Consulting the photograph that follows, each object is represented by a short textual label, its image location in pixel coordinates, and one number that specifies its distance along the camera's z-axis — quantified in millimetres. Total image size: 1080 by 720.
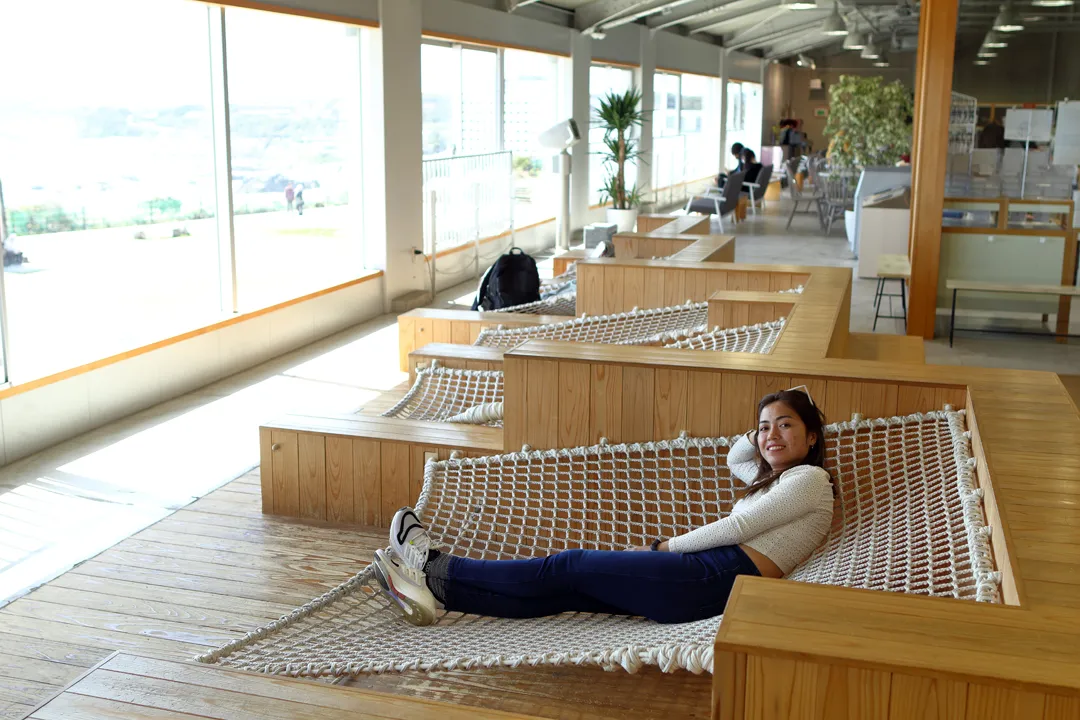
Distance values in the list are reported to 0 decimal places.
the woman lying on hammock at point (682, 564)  2650
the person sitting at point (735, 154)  13977
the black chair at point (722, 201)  13062
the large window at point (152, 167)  4824
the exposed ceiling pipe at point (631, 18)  12072
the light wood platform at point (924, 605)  1598
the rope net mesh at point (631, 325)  5156
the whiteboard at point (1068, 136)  7016
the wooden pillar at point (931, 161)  6895
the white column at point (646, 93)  14641
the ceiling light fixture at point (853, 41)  14812
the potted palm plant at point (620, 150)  12000
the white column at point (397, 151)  7809
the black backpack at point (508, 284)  6605
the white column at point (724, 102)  19581
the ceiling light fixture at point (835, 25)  13312
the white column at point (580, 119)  12164
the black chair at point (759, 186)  14406
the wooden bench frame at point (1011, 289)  7004
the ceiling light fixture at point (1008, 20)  6879
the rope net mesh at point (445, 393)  4461
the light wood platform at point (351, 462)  3707
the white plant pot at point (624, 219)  11969
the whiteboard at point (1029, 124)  7082
